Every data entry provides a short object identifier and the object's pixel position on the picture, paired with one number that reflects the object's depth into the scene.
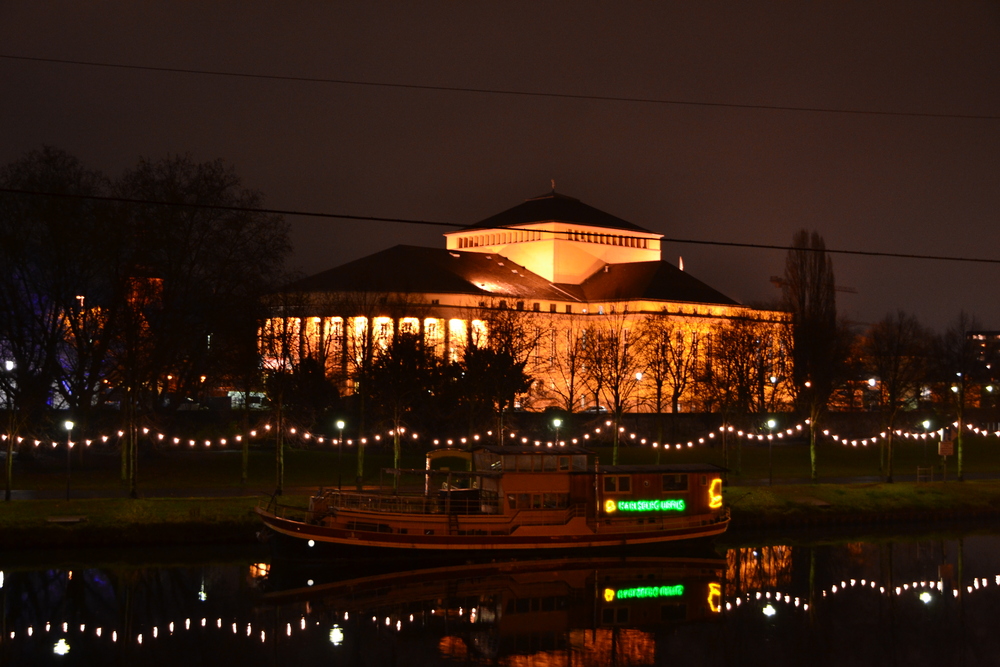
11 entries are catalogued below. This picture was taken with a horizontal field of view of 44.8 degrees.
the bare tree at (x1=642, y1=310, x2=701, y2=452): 82.81
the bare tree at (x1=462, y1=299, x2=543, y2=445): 68.88
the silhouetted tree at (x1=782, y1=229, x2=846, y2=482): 91.56
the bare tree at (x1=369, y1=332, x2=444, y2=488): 62.56
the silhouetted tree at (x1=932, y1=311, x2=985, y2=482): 63.15
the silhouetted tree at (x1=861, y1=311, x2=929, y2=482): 67.12
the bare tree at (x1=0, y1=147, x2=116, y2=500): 55.12
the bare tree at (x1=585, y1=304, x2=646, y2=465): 79.18
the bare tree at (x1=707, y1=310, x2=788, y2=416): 73.75
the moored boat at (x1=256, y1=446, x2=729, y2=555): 40.78
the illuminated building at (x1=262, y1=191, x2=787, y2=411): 100.06
